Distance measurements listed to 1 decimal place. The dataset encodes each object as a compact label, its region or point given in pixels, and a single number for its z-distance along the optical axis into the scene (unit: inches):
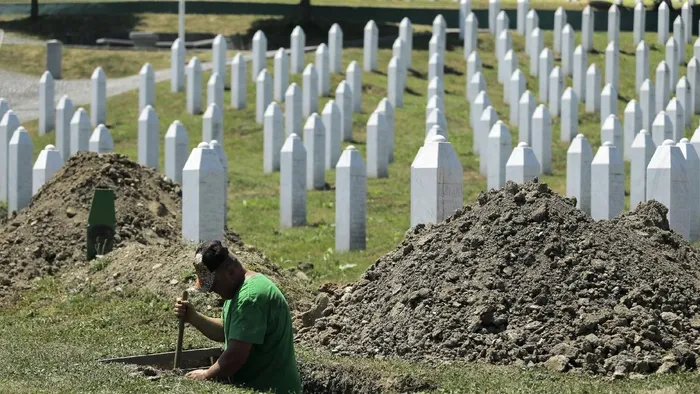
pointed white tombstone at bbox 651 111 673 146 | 993.5
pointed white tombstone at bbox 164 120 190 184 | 880.9
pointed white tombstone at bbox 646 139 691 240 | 678.5
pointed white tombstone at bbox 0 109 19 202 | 929.5
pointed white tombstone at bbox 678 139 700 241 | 714.2
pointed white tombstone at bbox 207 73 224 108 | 1186.6
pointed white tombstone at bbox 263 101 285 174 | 1024.9
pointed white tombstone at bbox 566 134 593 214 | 805.2
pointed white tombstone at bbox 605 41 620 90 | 1341.0
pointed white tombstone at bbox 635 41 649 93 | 1354.6
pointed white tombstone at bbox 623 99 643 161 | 1080.2
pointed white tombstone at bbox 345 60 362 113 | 1209.4
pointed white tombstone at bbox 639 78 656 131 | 1182.9
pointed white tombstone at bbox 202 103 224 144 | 1066.7
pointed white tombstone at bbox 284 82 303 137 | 1082.7
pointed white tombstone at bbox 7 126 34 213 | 858.1
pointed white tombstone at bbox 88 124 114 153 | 899.4
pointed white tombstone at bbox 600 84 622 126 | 1171.2
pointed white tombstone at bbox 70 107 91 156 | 984.3
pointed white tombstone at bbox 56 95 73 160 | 1068.5
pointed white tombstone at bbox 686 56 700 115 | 1314.0
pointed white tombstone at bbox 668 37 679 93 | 1382.9
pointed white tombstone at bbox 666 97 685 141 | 1100.6
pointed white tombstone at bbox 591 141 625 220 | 737.0
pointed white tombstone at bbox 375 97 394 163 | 1035.3
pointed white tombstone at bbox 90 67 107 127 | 1188.5
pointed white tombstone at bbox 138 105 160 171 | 965.2
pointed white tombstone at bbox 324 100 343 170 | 1016.9
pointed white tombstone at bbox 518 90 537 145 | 1083.9
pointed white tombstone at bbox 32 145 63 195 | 798.5
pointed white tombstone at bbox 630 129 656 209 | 797.9
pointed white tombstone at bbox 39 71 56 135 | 1192.2
